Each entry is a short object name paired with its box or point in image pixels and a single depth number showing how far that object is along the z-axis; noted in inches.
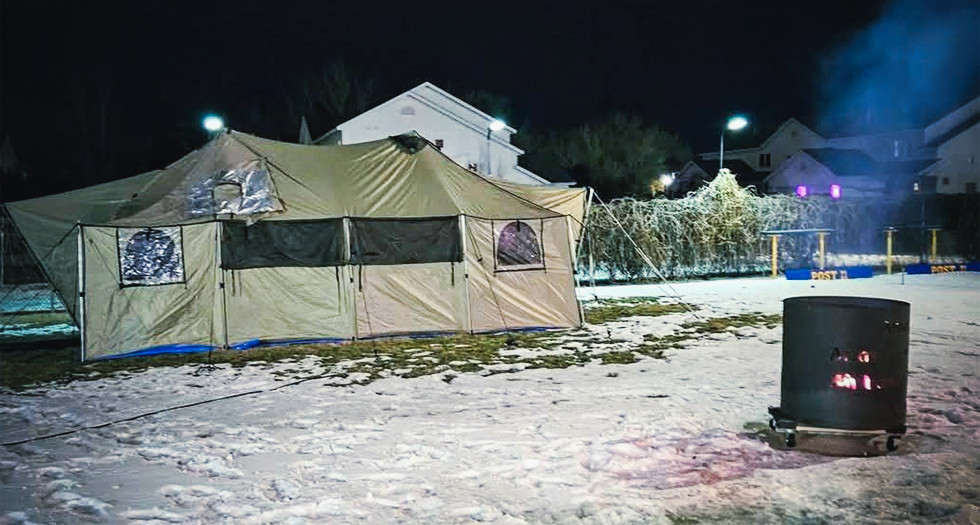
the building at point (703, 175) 1967.3
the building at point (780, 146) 2182.6
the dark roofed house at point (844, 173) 1776.6
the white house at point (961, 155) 1780.3
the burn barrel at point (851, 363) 217.3
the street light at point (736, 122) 917.8
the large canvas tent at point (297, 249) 407.8
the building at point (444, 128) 1284.4
